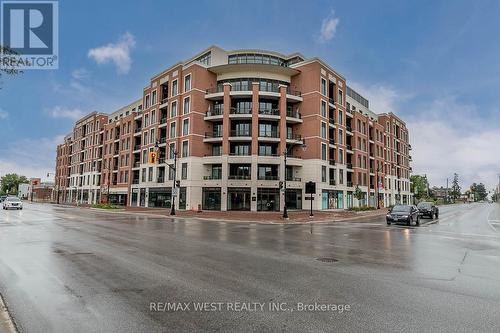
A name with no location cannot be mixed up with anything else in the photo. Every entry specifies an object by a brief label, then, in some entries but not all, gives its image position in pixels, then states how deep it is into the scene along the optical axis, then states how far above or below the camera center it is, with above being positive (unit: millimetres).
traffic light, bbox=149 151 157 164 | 30891 +3404
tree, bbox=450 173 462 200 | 170500 +4375
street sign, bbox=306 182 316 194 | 32188 +650
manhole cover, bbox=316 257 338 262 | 9680 -2110
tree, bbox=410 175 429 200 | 96456 +2794
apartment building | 44594 +9198
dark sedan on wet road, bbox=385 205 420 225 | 24078 -1640
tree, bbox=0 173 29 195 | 150375 +3423
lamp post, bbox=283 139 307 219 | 46250 +7774
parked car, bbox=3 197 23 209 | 39031 -1799
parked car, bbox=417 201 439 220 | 33344 -1694
